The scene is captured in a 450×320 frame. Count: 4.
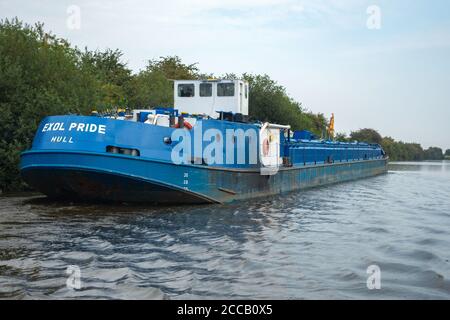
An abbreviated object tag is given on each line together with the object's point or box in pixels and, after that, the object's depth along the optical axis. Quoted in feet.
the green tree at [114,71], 111.04
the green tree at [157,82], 107.86
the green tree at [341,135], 174.52
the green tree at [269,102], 132.05
